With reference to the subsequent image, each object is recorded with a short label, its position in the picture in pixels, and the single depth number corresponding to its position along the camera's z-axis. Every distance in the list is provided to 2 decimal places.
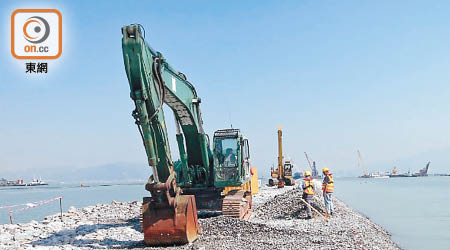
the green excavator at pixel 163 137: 9.85
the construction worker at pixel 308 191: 16.22
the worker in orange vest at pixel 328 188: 16.28
